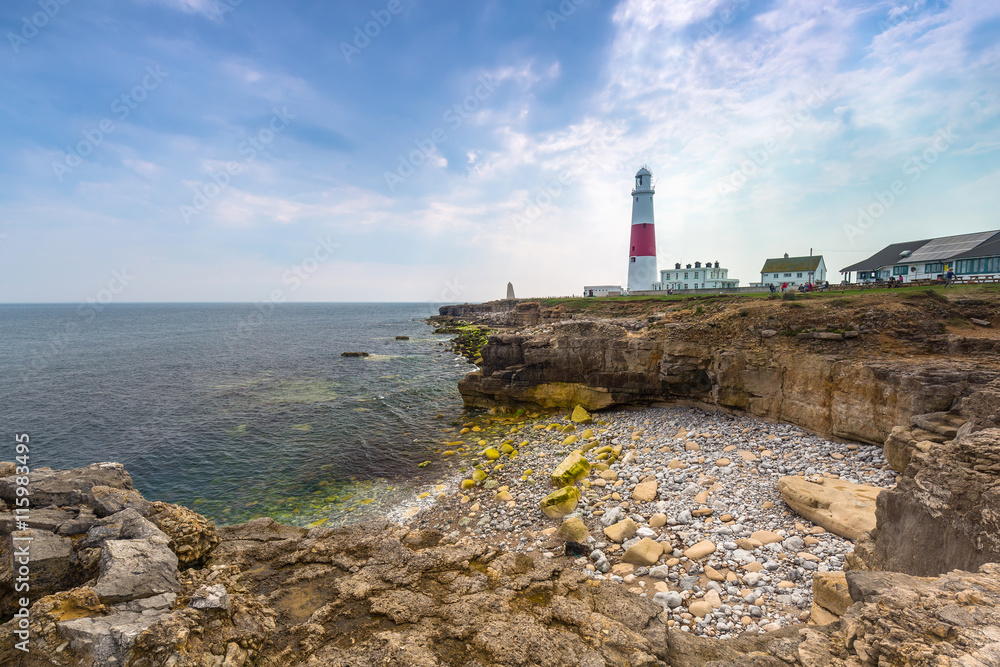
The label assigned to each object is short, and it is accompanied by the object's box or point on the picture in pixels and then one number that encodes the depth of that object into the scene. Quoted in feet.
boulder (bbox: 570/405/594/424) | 70.64
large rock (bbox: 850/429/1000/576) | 19.71
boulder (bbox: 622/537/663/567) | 31.24
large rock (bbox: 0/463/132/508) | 26.66
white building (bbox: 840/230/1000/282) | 109.81
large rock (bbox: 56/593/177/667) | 16.17
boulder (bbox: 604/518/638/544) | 34.68
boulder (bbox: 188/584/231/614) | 19.40
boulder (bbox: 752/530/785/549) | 31.48
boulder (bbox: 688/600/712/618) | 25.41
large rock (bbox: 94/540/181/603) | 19.43
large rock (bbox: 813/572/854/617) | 21.86
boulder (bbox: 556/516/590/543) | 35.45
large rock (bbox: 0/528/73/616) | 21.02
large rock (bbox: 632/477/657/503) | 41.16
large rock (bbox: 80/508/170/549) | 22.90
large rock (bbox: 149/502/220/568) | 25.66
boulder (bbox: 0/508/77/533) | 23.66
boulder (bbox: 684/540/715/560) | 31.07
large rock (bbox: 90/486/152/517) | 26.37
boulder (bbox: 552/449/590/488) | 47.16
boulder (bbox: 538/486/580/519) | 40.98
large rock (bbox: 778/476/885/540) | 30.71
